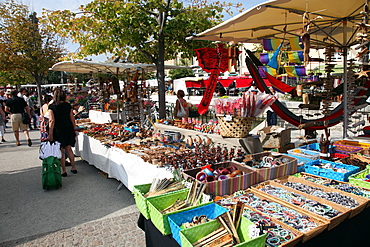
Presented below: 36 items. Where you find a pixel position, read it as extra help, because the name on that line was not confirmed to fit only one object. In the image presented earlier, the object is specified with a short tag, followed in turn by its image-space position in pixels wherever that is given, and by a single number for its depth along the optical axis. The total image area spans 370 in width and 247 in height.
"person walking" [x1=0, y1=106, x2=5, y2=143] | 8.34
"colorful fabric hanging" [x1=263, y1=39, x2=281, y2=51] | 4.62
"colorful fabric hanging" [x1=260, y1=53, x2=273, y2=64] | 6.08
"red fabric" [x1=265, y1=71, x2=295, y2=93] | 6.24
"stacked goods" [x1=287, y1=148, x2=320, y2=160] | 3.32
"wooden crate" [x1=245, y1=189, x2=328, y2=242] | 1.76
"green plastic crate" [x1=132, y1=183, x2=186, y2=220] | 2.21
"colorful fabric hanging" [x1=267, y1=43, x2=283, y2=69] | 4.60
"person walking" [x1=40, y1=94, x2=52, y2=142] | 5.52
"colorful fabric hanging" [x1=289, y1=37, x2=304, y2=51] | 4.21
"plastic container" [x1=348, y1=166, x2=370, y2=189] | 2.48
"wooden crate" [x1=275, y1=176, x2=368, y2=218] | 2.08
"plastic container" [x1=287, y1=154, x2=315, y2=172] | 3.06
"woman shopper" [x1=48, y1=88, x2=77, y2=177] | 5.04
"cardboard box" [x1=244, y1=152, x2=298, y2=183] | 2.73
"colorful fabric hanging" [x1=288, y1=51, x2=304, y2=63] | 5.50
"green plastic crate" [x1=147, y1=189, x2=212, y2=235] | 1.92
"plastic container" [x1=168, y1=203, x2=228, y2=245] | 1.84
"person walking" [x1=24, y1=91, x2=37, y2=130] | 11.02
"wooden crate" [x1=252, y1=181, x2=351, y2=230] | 1.91
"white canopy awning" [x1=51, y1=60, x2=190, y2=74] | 7.58
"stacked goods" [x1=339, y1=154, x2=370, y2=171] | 3.04
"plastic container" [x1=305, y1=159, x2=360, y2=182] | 2.71
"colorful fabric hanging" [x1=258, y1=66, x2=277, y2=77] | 5.79
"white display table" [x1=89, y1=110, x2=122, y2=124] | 9.12
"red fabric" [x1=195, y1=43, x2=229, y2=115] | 5.96
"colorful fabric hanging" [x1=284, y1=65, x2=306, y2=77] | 5.95
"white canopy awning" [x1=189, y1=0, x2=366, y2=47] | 3.55
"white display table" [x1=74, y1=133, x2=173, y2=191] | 3.66
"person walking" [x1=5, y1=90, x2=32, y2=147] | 7.77
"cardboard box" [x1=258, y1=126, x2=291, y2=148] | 4.07
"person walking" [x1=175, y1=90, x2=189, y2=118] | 6.23
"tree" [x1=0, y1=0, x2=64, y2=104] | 13.09
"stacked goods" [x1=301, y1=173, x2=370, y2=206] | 2.37
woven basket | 3.54
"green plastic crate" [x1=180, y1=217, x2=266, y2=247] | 1.59
